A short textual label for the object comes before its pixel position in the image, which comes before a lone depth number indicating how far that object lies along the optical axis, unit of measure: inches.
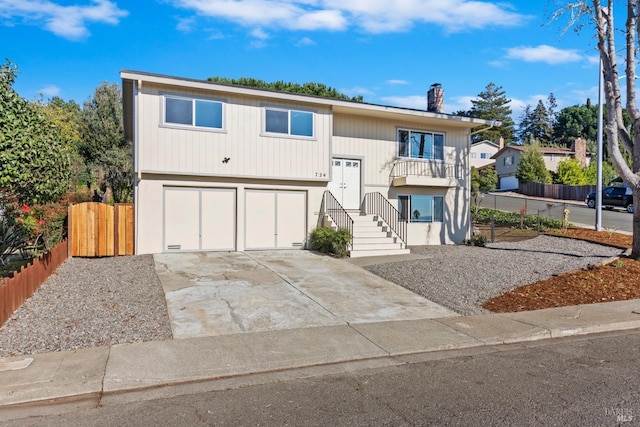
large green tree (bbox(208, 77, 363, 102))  1260.6
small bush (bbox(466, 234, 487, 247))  687.1
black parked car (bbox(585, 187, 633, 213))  1162.6
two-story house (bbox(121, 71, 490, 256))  522.9
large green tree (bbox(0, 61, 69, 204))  272.2
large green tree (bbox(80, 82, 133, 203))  1138.7
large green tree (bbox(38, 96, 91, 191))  1031.7
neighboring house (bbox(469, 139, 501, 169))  2421.3
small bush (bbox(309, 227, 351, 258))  544.7
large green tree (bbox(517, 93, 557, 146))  3147.1
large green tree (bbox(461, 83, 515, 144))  2859.3
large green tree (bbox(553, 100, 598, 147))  2851.9
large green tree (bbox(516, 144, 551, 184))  1772.9
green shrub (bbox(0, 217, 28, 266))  408.8
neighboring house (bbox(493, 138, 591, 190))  2012.8
